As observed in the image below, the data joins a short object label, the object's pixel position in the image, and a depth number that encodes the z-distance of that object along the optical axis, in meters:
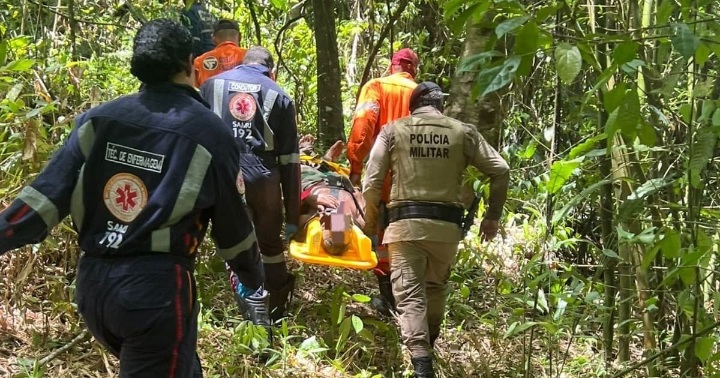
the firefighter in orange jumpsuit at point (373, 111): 5.63
